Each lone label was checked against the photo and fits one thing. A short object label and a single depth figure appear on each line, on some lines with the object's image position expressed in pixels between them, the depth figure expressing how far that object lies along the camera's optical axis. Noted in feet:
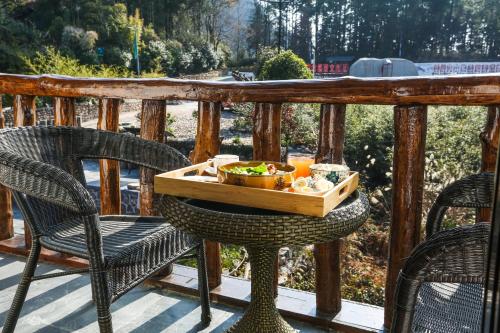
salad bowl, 4.52
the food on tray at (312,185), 4.44
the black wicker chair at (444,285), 3.81
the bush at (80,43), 79.00
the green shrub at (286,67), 59.06
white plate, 5.42
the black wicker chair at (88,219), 4.89
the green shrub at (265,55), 94.80
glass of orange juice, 5.50
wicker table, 4.15
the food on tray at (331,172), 4.89
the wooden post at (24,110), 8.48
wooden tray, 4.14
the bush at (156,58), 89.61
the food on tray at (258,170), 4.71
